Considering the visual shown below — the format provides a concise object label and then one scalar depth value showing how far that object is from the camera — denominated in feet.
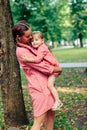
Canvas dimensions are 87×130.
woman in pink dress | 10.02
